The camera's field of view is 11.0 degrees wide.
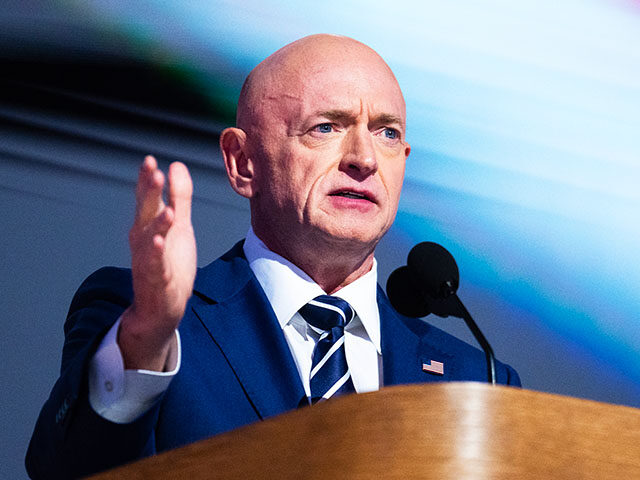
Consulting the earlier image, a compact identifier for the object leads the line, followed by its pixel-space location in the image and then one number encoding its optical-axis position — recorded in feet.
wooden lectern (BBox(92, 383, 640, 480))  8.72
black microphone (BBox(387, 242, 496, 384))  9.69
